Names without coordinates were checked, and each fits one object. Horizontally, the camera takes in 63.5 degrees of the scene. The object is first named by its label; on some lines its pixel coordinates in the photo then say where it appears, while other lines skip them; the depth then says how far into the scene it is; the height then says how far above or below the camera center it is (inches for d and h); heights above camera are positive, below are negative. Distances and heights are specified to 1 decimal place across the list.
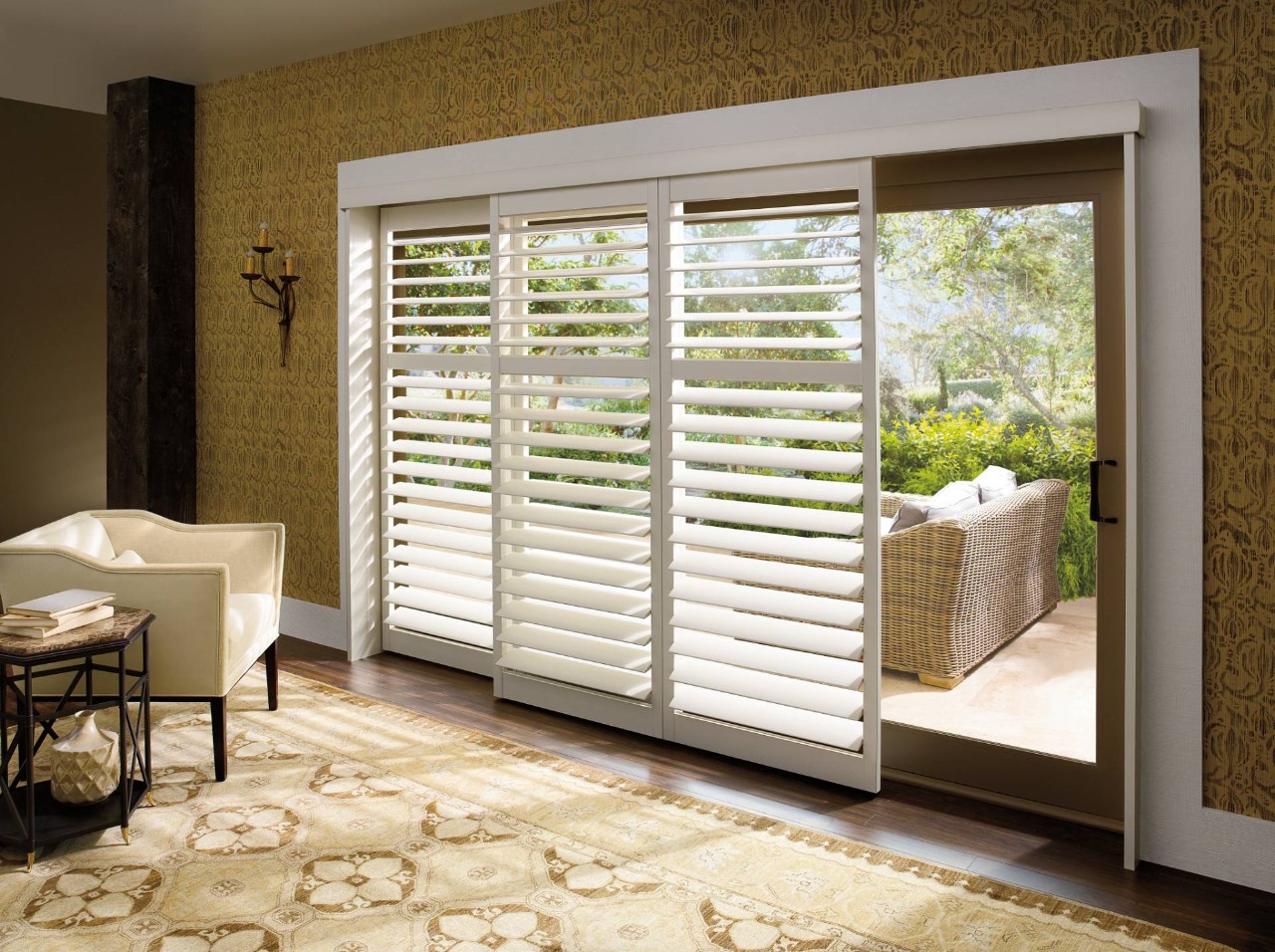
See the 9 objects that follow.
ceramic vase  112.4 -32.3
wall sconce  194.5 +36.5
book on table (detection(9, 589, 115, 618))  112.1 -14.8
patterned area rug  95.2 -42.1
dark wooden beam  209.9 +36.5
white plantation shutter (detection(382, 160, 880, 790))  128.2 +1.5
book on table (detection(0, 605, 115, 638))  110.7 -16.7
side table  107.1 -27.5
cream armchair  127.3 -16.1
